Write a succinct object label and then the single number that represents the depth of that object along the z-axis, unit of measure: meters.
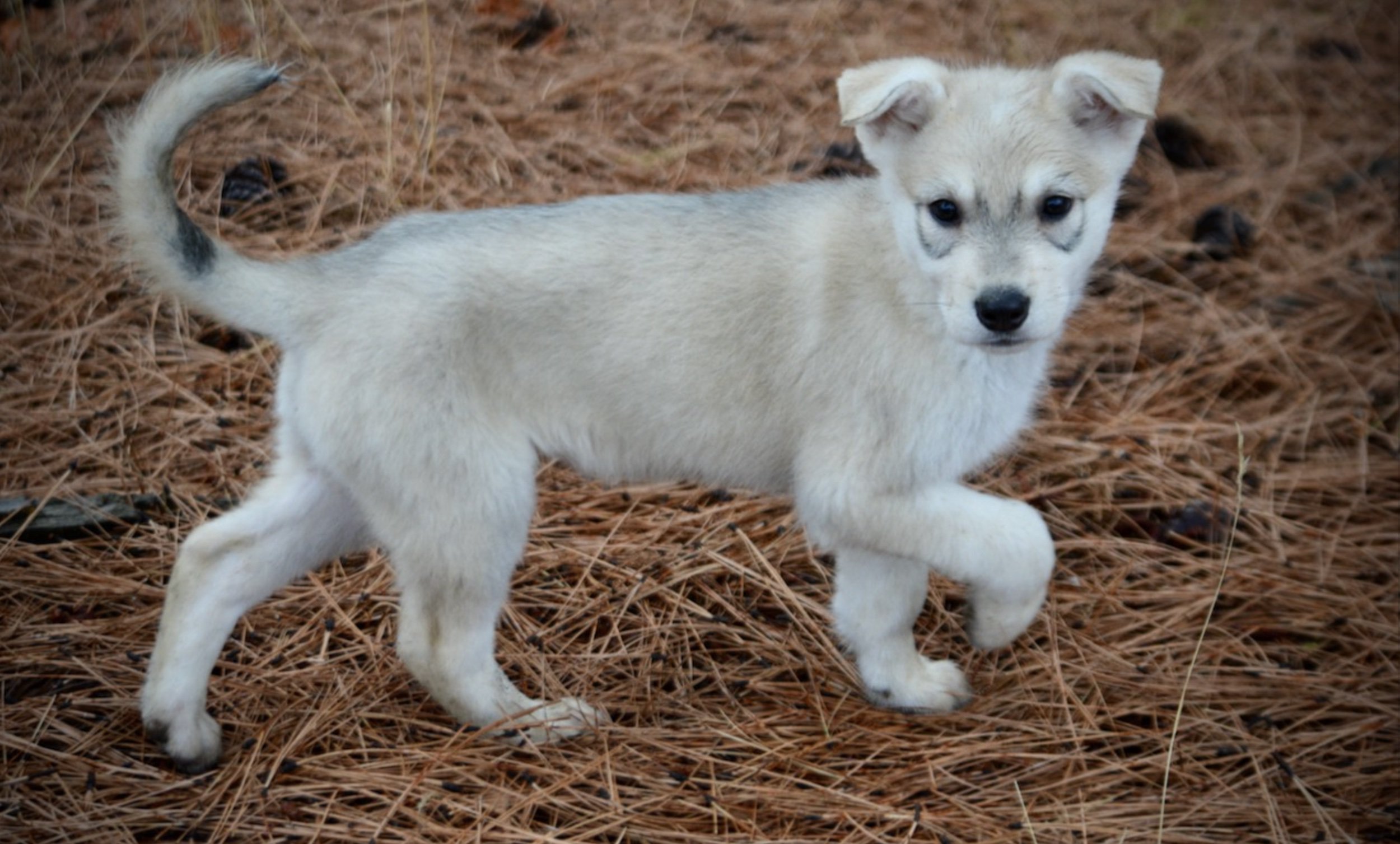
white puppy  2.88
